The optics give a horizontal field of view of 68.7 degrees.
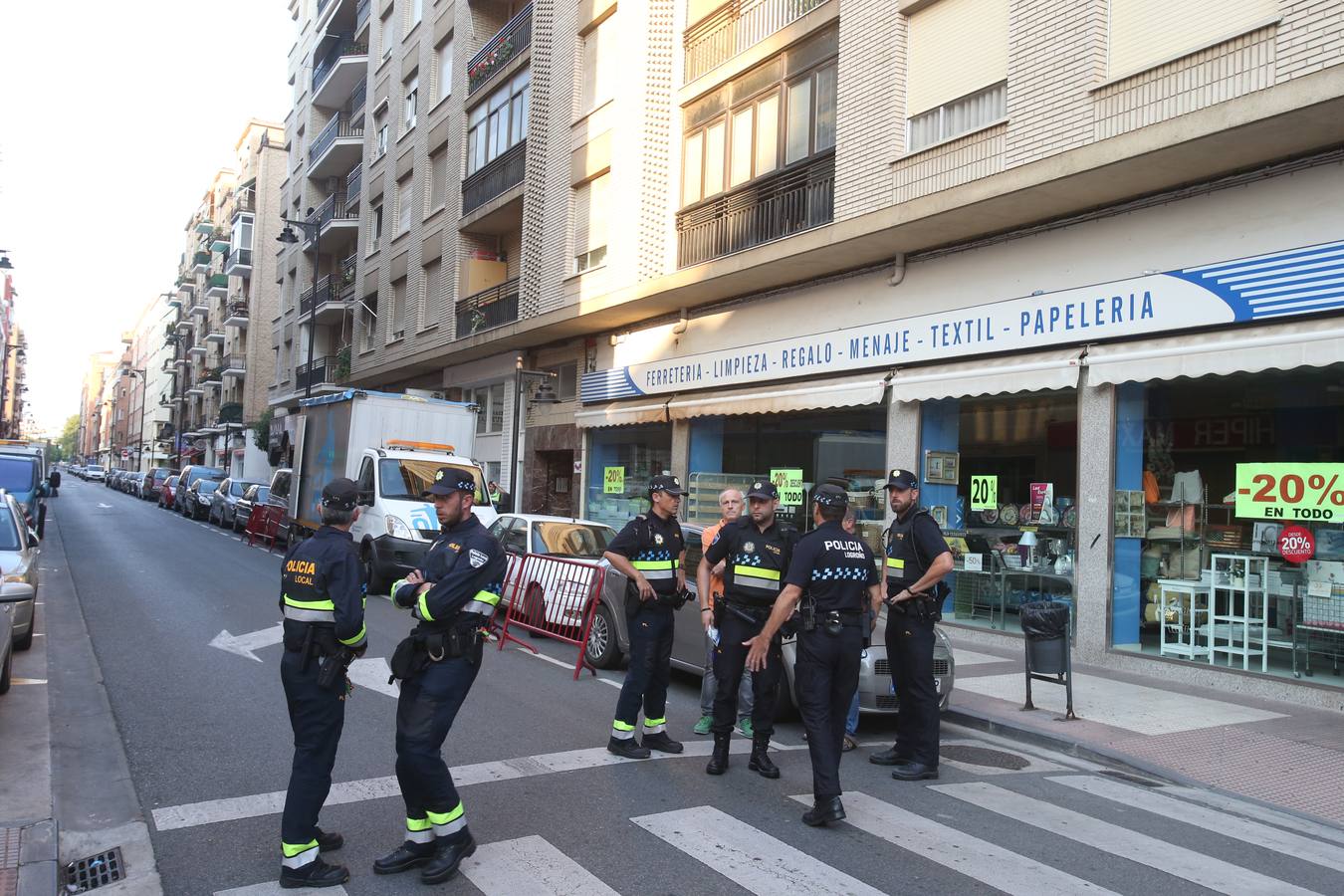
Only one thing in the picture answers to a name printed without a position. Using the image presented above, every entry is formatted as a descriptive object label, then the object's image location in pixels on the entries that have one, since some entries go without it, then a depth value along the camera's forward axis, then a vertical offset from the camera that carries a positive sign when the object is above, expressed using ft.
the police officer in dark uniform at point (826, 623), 18.22 -2.53
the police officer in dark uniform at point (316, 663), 14.28 -2.87
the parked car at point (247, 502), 88.17 -3.15
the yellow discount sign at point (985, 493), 41.70 +0.06
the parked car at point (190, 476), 119.29 -1.33
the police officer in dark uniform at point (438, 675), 14.74 -3.08
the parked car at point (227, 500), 94.58 -3.34
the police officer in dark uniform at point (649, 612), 22.00 -2.97
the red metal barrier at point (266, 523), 71.46 -4.14
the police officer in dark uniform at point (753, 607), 20.68 -2.60
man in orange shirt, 24.68 -5.08
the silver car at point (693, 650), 25.57 -4.80
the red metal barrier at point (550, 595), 35.27 -4.38
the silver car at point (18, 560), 29.37 -3.16
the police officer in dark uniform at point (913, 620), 21.59 -2.92
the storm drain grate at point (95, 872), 14.49 -6.20
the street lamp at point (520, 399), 67.21 +5.43
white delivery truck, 48.55 +0.64
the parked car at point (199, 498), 109.60 -3.58
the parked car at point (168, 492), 130.74 -3.72
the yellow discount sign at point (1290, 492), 30.25 +0.43
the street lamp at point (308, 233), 103.30 +26.42
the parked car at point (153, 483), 161.68 -3.25
